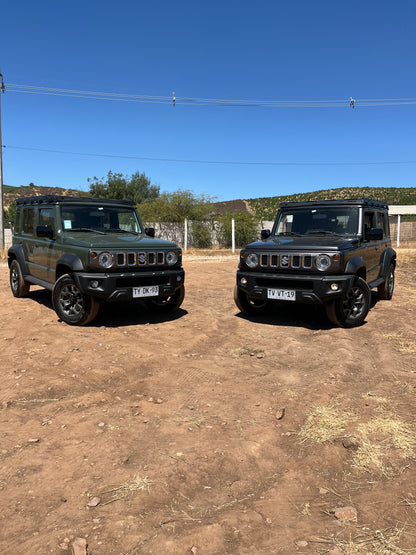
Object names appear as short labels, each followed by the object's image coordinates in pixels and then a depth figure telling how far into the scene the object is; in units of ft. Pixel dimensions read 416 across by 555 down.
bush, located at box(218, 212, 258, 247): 84.58
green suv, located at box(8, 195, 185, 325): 19.88
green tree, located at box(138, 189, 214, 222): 85.92
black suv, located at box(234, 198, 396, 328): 19.77
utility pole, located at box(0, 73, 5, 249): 70.60
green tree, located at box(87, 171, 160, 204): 131.23
